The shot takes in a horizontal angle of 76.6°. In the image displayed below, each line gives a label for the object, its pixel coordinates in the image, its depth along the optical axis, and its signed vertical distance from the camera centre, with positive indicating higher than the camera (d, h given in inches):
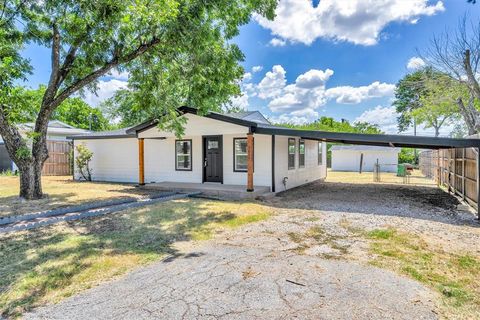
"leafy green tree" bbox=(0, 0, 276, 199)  297.9 +123.8
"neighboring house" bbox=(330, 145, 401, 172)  1060.5 -10.2
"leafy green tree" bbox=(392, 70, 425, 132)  1380.4 +241.4
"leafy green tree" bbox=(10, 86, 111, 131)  1300.4 +190.9
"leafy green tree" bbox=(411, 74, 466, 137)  593.3 +129.7
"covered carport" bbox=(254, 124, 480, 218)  278.4 +17.5
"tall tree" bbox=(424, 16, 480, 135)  459.5 +167.0
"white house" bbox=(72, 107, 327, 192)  422.3 +3.2
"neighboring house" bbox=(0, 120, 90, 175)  687.7 -2.4
